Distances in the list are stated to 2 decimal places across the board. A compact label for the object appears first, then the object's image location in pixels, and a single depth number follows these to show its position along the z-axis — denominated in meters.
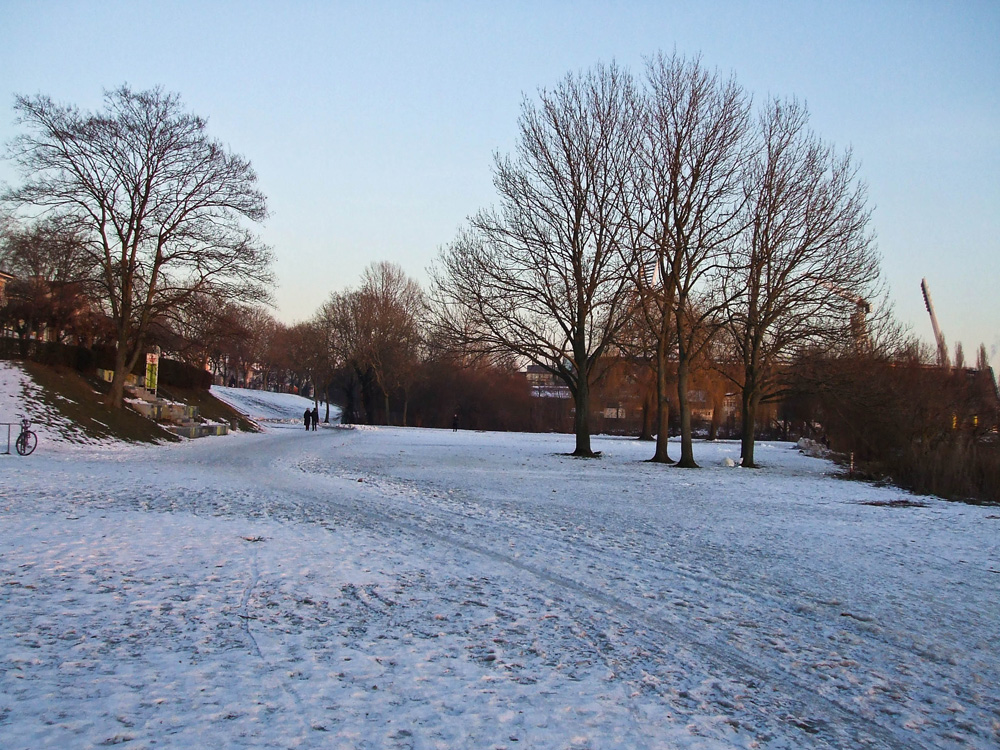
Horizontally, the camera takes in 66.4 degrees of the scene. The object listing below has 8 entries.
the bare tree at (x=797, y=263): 25.88
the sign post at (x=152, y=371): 35.54
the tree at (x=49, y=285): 28.39
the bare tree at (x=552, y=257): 28.14
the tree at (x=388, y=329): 66.25
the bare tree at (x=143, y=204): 28.58
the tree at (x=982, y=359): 68.03
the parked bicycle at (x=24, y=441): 20.65
